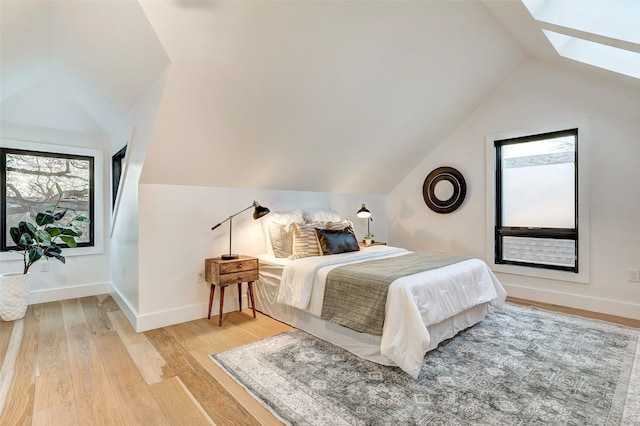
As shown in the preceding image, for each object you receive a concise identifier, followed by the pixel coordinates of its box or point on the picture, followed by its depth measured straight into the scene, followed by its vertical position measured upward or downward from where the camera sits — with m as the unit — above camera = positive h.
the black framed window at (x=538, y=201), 3.61 +0.16
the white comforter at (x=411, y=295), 2.03 -0.67
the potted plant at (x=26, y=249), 3.09 -0.40
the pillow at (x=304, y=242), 3.27 -0.31
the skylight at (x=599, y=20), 2.39 +1.58
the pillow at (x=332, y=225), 3.60 -0.14
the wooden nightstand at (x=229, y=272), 2.97 -0.59
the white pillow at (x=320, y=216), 4.04 -0.04
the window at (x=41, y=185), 3.57 +0.35
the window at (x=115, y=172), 4.05 +0.56
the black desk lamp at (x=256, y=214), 3.15 -0.01
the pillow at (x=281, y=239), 3.41 -0.29
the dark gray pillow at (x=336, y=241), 3.42 -0.32
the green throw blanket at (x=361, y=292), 2.22 -0.61
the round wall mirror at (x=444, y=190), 4.45 +0.36
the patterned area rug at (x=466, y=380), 1.70 -1.10
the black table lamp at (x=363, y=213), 4.33 +0.00
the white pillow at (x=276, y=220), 3.57 -0.08
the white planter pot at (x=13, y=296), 3.08 -0.84
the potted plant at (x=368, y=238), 4.38 -0.38
